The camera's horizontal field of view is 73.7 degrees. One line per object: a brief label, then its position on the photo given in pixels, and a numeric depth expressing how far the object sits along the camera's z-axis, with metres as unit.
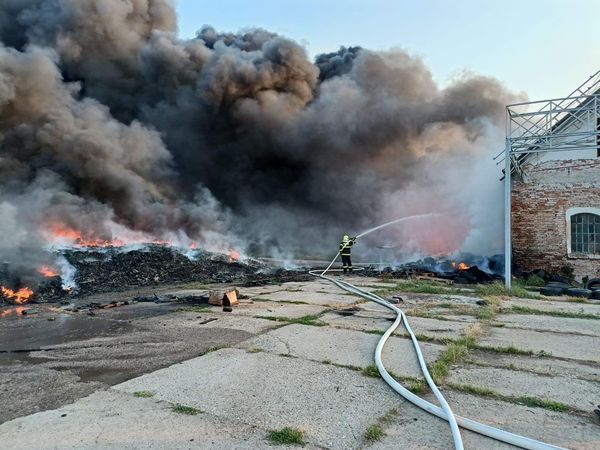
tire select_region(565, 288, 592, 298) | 8.81
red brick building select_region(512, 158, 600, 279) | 10.95
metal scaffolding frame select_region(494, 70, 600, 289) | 9.24
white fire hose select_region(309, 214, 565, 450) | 2.59
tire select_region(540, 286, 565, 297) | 9.20
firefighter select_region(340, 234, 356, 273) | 13.98
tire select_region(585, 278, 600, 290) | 10.23
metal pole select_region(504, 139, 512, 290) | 9.59
